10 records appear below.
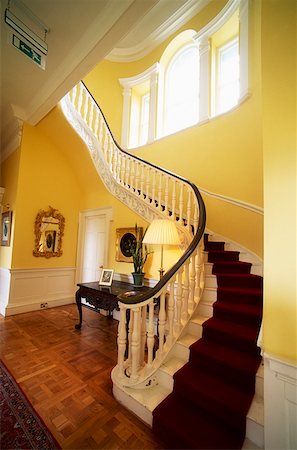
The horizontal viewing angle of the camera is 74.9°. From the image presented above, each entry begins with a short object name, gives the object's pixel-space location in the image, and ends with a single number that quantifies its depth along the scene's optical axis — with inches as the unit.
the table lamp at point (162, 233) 88.3
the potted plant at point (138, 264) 109.0
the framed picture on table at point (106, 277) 119.1
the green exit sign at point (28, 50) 72.3
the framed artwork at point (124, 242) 132.8
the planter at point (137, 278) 108.8
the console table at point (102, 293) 101.6
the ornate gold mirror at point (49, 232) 154.9
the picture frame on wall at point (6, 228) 150.0
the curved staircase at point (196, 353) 52.6
